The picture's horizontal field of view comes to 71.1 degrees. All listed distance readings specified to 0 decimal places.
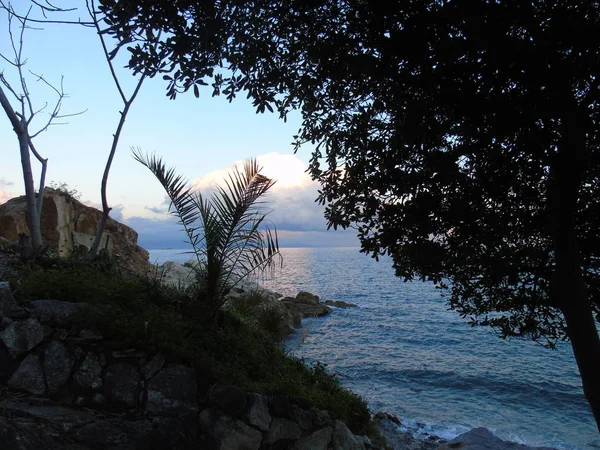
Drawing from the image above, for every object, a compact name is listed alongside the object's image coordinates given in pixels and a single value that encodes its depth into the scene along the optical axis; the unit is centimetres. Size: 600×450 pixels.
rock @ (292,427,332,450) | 569
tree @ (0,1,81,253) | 777
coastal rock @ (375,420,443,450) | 1078
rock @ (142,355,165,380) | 528
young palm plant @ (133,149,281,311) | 638
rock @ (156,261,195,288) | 1738
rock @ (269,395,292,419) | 572
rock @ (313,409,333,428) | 595
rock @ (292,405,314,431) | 582
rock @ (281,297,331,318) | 3219
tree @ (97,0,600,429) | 439
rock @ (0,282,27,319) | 529
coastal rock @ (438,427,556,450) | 1051
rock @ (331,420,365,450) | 604
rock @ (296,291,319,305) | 3598
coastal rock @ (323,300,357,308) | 3791
